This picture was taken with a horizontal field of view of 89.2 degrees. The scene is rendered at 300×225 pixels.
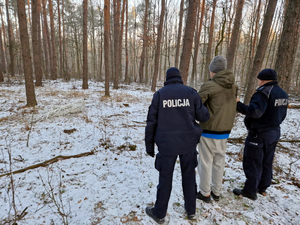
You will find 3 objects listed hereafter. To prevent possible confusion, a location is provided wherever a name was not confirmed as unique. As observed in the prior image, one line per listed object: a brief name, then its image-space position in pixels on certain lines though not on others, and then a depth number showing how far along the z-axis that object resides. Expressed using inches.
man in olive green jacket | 89.9
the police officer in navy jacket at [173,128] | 75.7
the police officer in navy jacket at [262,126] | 94.9
